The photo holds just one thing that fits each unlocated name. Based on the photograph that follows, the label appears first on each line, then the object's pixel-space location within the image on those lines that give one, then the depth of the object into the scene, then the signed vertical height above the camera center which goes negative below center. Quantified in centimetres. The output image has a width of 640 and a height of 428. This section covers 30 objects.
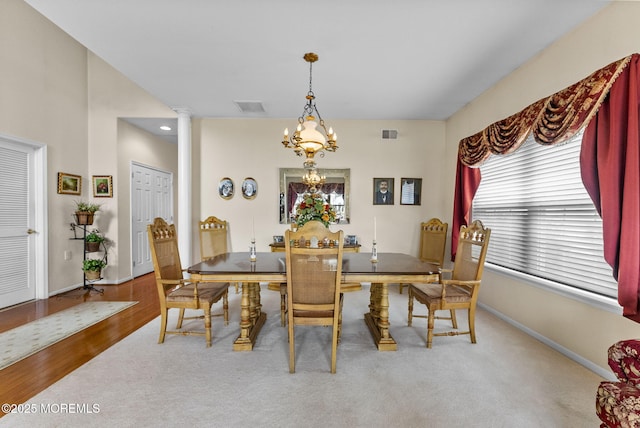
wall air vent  459 +133
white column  432 +37
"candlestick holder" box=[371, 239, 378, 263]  265 -46
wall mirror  462 +38
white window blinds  223 -7
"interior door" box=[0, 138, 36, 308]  343 -17
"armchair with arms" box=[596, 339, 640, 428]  112 -81
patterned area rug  235 -123
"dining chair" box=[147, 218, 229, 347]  241 -76
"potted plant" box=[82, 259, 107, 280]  406 -87
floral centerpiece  285 +0
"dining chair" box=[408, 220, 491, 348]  243 -77
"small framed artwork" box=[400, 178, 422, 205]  468 +35
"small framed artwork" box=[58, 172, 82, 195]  404 +43
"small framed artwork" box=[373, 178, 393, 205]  468 +37
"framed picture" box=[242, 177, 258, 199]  462 +42
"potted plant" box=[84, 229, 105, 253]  416 -48
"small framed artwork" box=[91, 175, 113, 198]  450 +42
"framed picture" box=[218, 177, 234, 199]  462 +40
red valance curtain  174 +61
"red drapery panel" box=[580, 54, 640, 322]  173 +21
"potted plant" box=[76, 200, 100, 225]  405 -3
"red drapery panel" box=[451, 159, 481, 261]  373 +25
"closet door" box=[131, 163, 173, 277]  498 +13
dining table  221 -53
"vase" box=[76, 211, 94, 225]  405 -9
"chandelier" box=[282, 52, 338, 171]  270 +75
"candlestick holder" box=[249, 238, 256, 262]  268 -42
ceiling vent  390 +158
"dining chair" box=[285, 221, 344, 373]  198 -53
